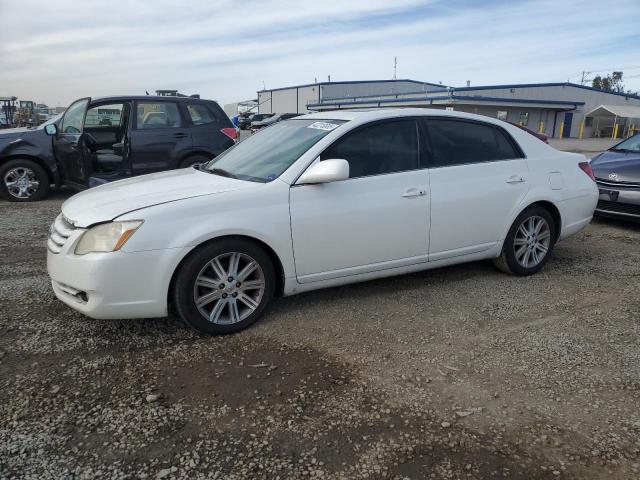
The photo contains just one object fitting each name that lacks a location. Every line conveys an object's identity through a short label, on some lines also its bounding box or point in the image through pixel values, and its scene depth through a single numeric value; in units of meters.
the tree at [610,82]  92.00
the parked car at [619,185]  6.95
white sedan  3.45
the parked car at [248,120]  42.59
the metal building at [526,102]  41.41
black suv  8.12
